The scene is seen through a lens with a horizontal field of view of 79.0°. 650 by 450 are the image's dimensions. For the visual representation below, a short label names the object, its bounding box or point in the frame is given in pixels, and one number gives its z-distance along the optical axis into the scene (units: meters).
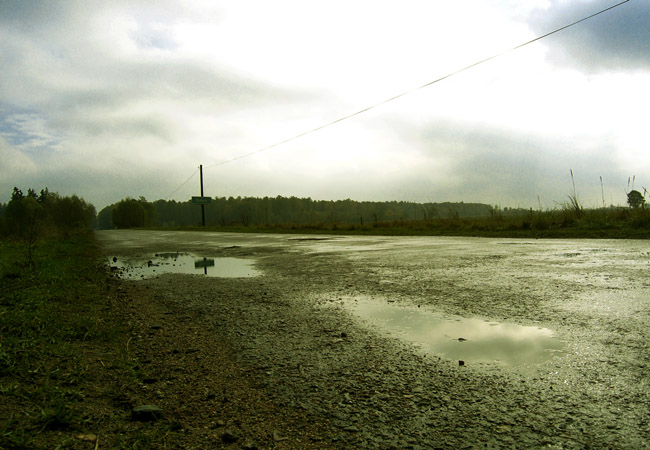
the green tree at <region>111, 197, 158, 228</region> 113.06
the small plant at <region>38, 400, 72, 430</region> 2.02
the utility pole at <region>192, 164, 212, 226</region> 55.38
